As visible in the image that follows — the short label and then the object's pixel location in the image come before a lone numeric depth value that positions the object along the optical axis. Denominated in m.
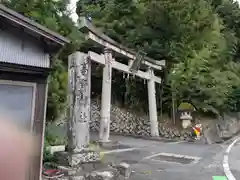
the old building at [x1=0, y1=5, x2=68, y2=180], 3.35
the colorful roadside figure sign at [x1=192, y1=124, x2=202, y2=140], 12.40
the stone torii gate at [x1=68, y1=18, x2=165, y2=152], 5.87
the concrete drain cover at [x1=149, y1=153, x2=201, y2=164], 6.76
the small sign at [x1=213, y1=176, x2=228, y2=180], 4.91
